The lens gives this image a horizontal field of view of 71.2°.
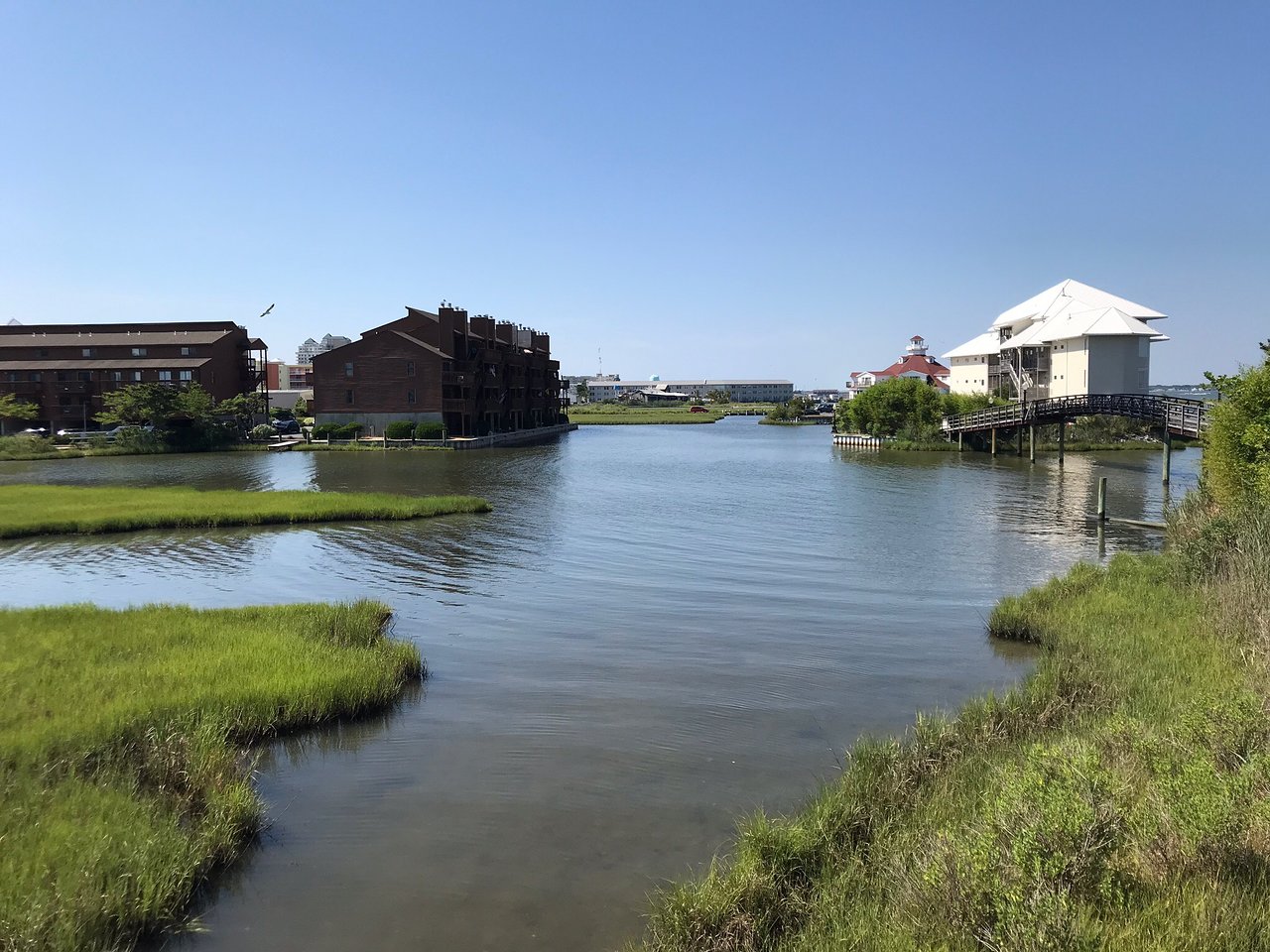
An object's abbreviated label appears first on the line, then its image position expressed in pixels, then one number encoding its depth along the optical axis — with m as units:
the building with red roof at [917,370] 120.50
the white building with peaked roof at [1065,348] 58.72
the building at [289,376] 129.25
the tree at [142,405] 61.91
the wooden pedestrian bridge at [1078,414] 38.53
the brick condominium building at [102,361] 70.62
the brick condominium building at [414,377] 67.19
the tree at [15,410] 65.29
